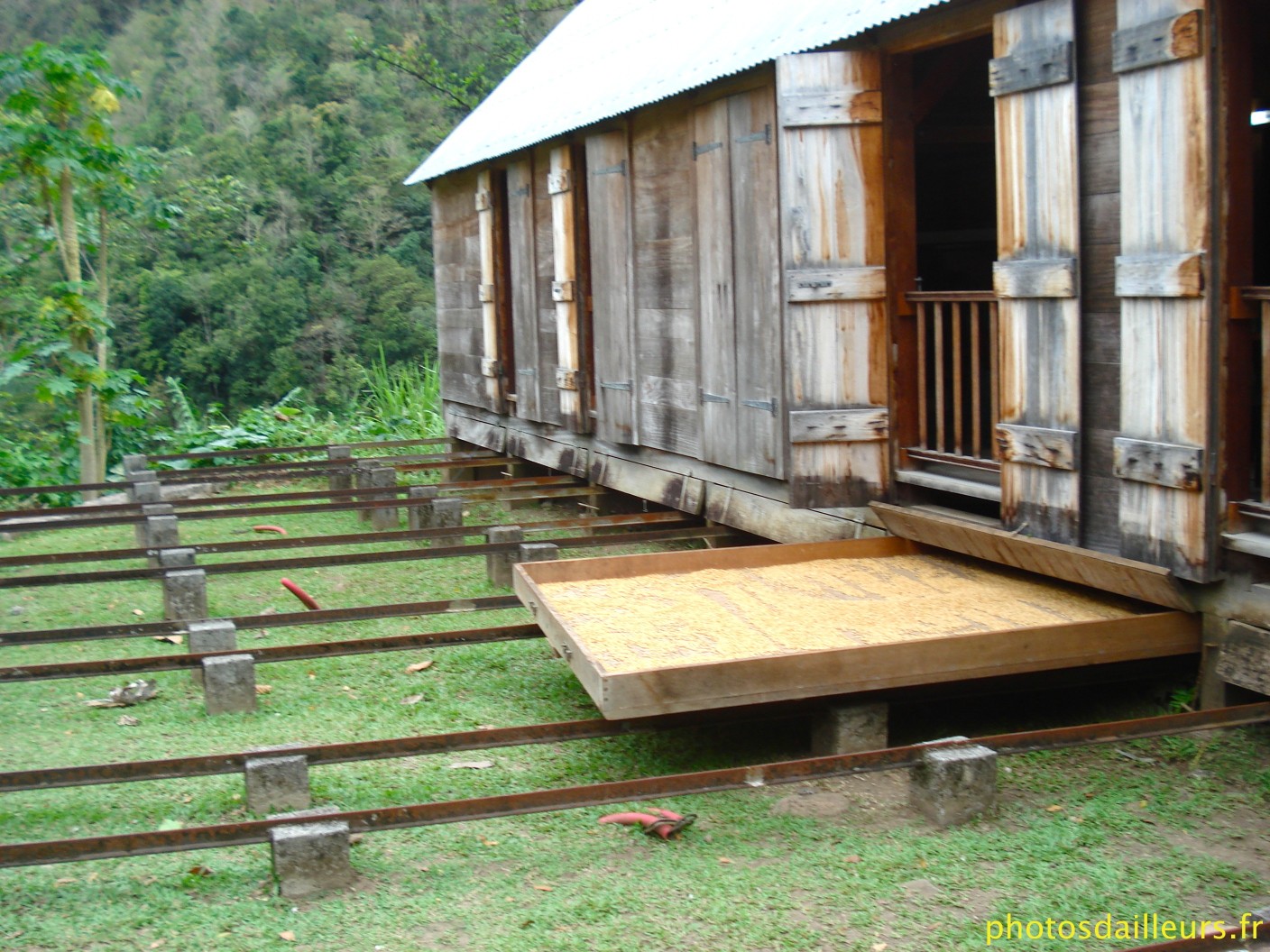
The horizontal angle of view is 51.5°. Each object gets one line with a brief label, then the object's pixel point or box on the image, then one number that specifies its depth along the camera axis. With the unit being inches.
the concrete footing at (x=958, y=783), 165.2
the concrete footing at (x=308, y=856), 151.1
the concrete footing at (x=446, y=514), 355.3
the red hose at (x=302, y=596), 280.6
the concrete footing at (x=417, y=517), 362.0
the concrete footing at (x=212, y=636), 237.8
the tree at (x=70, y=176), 498.3
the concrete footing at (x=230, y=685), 222.8
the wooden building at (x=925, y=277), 182.5
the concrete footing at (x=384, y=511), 395.9
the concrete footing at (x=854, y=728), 189.5
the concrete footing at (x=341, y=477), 464.1
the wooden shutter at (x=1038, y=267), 203.8
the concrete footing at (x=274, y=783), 174.1
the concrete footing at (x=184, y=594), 281.0
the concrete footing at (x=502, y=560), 303.1
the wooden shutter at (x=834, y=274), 247.9
